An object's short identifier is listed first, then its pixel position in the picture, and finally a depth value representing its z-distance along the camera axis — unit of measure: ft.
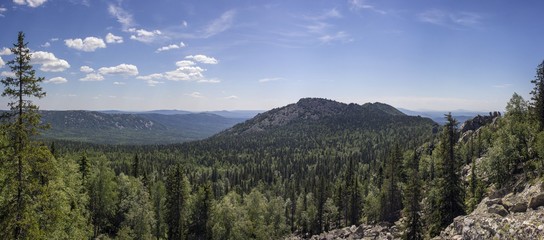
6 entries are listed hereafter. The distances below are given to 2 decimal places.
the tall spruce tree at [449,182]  155.12
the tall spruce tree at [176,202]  223.10
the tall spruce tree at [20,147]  71.10
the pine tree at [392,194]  290.76
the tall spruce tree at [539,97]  225.35
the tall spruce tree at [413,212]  168.55
